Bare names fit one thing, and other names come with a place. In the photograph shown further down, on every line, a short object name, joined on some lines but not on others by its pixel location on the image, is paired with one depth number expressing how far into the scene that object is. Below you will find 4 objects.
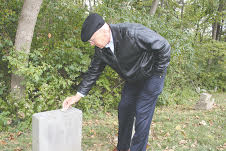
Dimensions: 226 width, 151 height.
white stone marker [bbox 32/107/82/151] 1.90
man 1.96
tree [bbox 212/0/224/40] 14.18
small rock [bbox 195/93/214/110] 6.19
